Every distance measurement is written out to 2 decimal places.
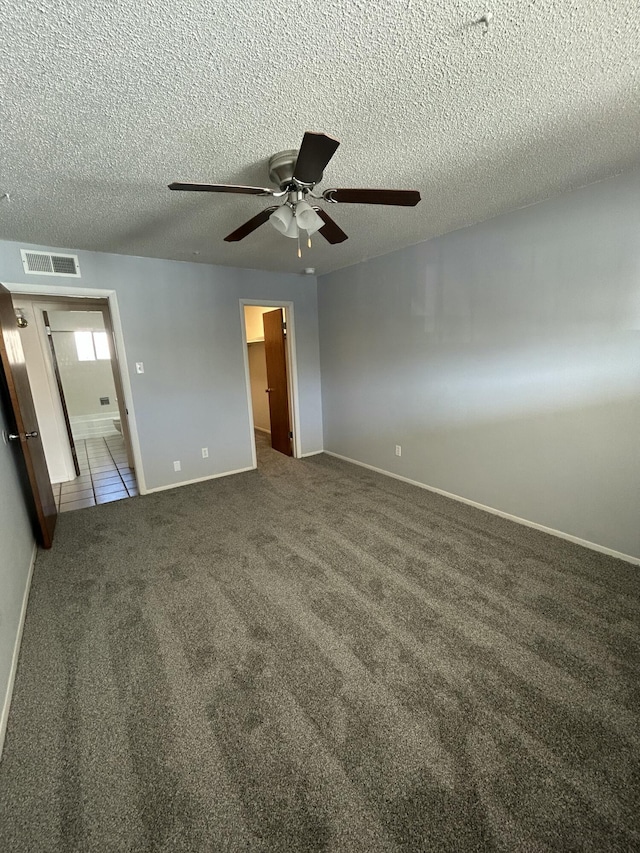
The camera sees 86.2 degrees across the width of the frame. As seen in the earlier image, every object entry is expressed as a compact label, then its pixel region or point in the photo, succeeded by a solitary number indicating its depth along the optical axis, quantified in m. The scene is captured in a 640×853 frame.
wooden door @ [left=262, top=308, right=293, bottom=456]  4.68
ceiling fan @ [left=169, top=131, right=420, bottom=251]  1.39
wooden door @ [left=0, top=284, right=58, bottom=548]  2.49
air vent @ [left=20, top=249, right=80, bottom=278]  2.92
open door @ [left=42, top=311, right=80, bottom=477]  4.26
